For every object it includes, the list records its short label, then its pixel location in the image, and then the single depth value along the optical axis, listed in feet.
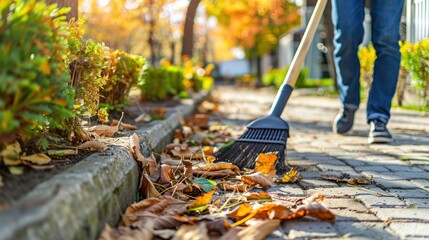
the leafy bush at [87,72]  8.98
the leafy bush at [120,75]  12.76
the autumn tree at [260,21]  104.32
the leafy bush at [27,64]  5.11
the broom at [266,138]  10.53
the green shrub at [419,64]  20.76
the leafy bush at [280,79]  58.13
